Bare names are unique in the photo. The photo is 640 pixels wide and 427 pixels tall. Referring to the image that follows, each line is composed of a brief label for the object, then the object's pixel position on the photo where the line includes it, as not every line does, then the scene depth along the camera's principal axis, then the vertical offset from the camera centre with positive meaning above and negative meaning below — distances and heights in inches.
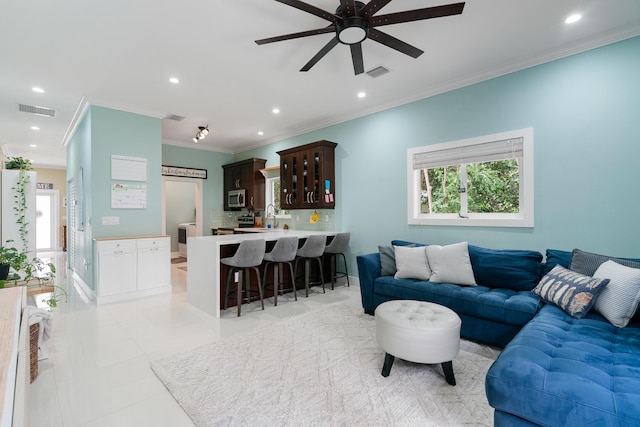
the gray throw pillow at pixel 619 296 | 82.8 -23.8
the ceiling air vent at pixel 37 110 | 179.9 +63.6
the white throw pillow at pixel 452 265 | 123.1 -22.1
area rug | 72.9 -48.9
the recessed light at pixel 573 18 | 102.3 +66.5
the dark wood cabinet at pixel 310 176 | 209.0 +26.3
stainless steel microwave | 277.7 +13.9
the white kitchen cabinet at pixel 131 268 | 164.9 -31.5
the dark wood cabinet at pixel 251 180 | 268.1 +29.9
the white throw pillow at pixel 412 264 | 131.5 -22.8
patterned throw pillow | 88.0 -24.4
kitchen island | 141.5 -27.5
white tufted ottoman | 83.0 -35.1
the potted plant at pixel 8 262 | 104.4 -17.1
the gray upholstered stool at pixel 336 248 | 188.2 -22.2
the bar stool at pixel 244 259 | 140.8 -22.1
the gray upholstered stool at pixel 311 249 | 173.0 -21.4
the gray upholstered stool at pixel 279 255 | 158.2 -22.5
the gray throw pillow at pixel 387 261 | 142.2 -23.2
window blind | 137.1 +28.7
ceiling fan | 81.4 +55.4
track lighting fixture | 215.0 +58.1
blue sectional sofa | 52.8 -31.4
